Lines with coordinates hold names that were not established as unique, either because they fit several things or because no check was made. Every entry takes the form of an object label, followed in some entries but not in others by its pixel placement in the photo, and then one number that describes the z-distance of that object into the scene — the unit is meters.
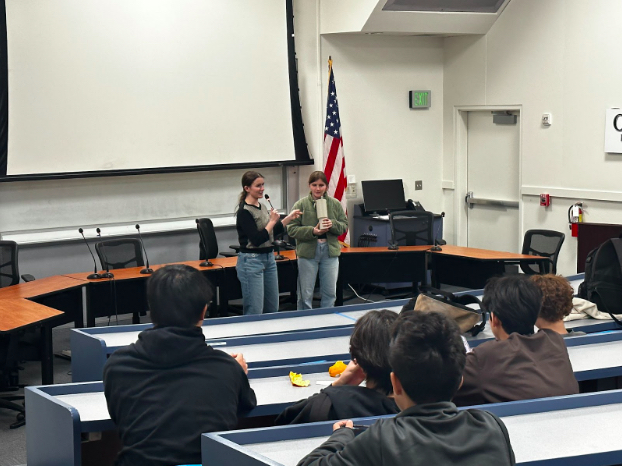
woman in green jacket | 6.56
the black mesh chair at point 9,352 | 5.08
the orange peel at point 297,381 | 3.27
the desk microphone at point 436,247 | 7.87
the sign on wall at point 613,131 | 7.75
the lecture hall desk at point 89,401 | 2.87
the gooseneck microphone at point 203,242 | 7.53
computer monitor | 9.20
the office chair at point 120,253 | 7.02
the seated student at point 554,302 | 3.51
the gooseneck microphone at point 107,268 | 6.69
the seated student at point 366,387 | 2.52
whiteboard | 7.48
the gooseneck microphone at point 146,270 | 6.88
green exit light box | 9.67
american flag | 8.88
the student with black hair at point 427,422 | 1.69
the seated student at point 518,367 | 2.89
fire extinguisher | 8.19
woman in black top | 6.12
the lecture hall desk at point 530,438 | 2.39
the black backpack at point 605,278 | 4.62
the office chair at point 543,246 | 7.17
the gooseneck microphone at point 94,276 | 6.65
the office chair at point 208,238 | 7.59
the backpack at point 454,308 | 3.92
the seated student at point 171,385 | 2.58
